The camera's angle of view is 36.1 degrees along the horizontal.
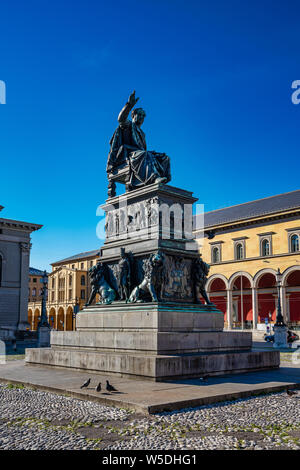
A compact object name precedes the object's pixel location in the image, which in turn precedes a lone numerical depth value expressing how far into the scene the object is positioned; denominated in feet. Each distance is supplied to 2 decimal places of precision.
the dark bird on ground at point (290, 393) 25.52
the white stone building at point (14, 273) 153.69
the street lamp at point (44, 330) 99.99
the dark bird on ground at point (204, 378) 28.01
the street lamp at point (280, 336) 105.65
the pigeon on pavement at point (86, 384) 25.55
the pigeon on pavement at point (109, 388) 24.21
